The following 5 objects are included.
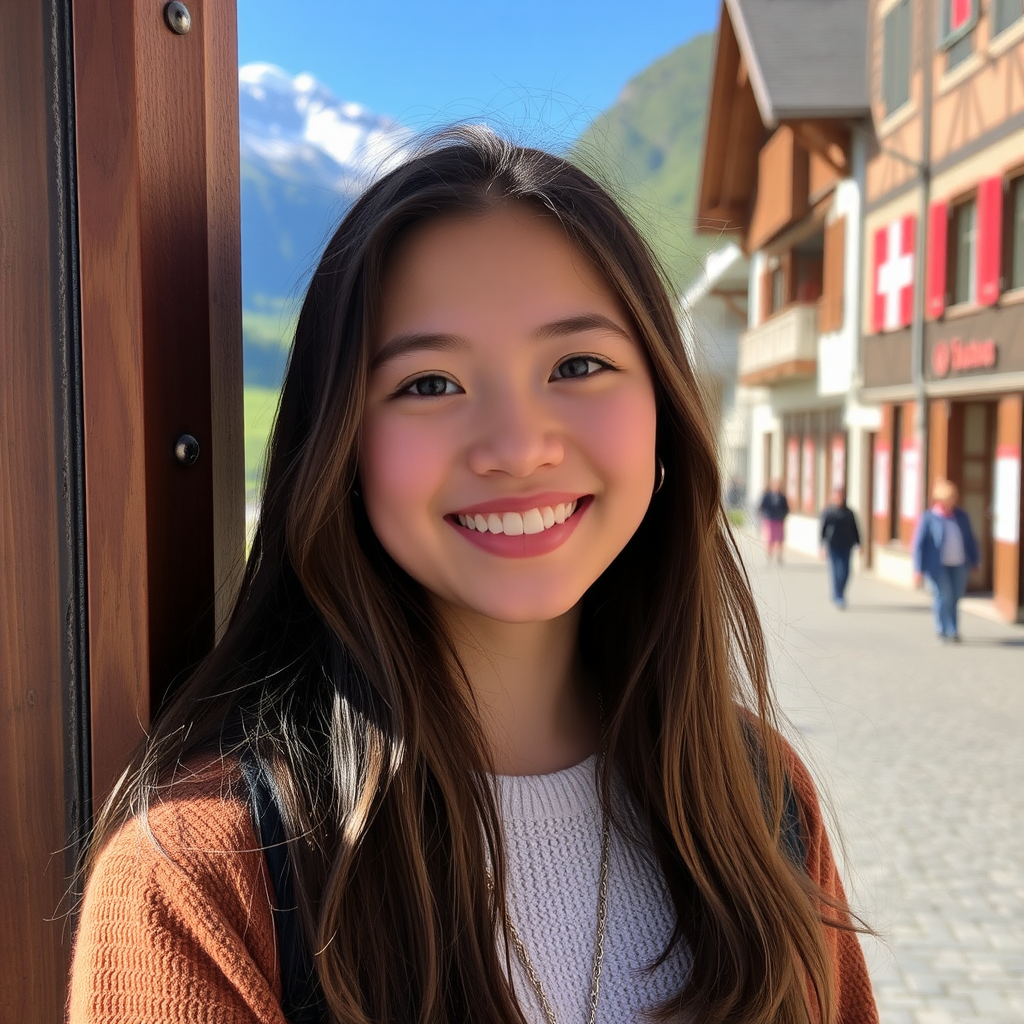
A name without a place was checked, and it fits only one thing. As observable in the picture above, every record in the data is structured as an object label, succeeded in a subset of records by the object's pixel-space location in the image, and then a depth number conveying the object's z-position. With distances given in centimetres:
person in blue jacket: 1064
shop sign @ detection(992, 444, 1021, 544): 1187
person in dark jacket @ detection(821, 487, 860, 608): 1317
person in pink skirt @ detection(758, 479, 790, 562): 1862
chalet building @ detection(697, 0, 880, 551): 1789
